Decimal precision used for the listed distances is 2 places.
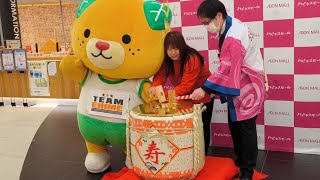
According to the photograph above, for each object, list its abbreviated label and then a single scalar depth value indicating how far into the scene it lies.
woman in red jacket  2.51
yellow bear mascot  2.51
